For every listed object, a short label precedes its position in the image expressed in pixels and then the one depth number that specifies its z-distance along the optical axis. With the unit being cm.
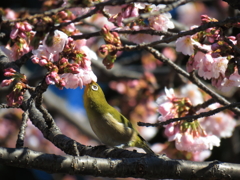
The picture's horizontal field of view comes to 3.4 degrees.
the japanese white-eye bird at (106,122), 426
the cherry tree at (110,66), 407
